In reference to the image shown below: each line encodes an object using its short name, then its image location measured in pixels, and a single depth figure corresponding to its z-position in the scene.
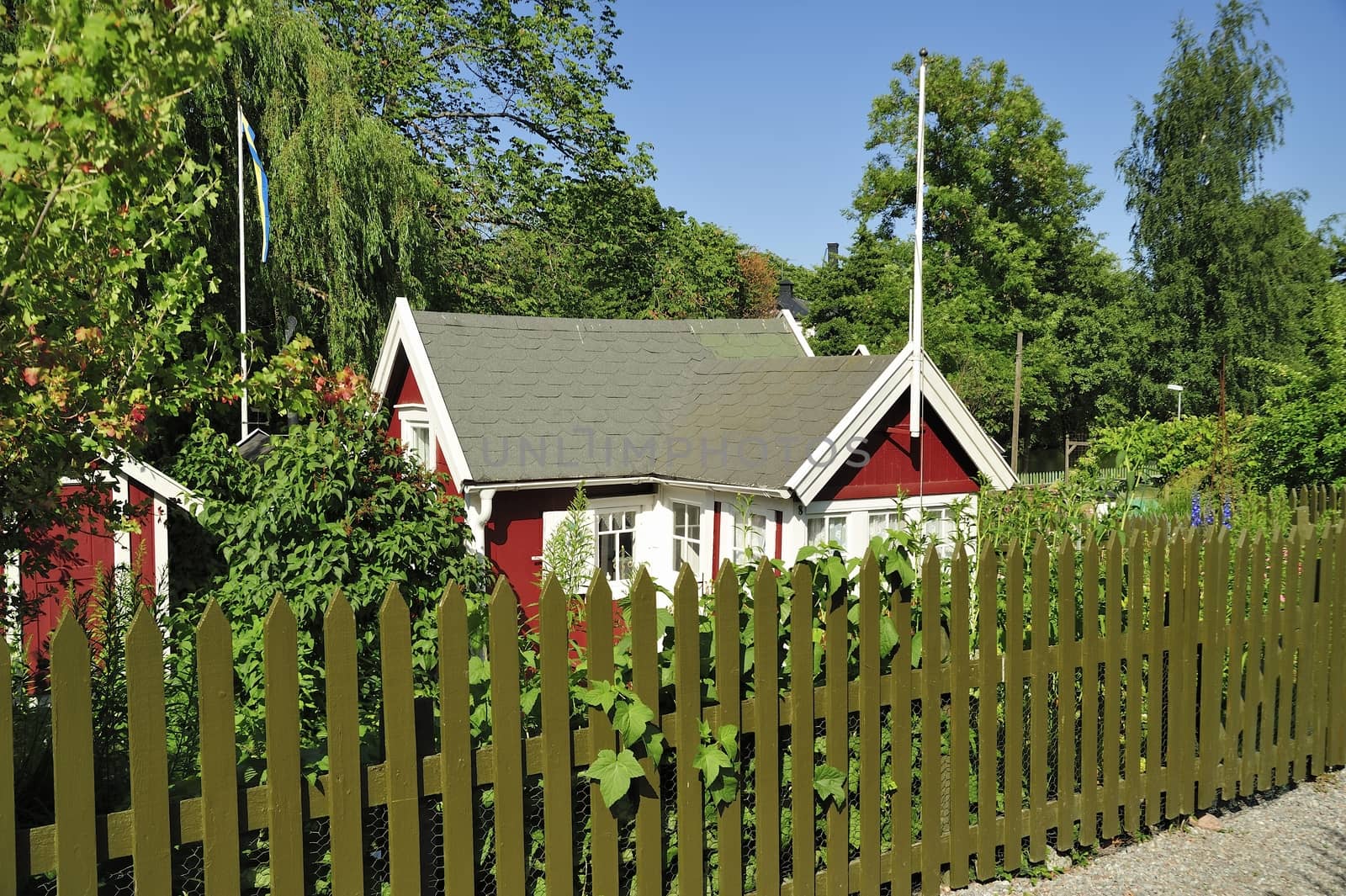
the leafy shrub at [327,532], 7.36
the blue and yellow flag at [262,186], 14.54
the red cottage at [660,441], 9.95
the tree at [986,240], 32.97
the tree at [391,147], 18.66
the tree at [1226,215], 32.12
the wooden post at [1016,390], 25.73
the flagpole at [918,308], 9.60
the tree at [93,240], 2.64
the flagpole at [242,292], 14.20
